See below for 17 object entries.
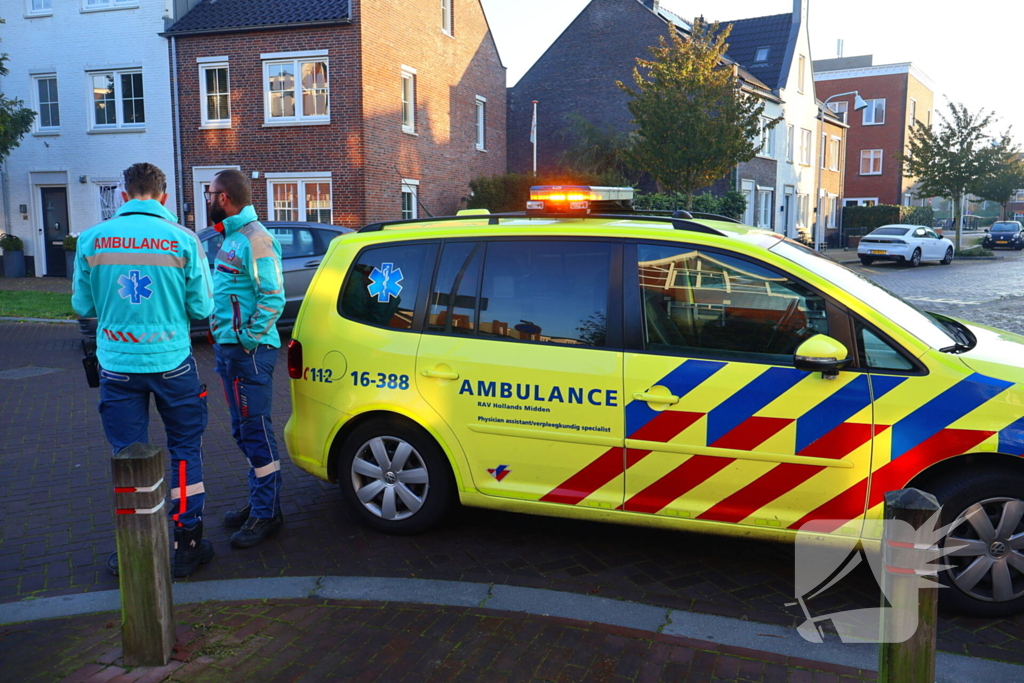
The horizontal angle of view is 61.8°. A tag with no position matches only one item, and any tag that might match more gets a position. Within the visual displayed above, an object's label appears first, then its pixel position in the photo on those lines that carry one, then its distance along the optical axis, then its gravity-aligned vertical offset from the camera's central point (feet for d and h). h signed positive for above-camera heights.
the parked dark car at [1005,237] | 135.84 -3.86
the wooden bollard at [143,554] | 10.60 -4.21
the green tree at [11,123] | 67.10 +7.33
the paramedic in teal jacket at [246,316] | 14.60 -1.72
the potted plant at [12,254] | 77.82 -3.59
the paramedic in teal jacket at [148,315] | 12.95 -1.55
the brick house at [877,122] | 176.76 +18.97
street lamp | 117.42 +11.18
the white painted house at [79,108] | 74.69 +9.42
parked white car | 96.84 -3.80
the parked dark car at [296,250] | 38.52 -1.66
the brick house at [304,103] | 70.18 +9.30
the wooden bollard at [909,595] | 8.46 -3.82
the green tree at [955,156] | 116.67 +7.80
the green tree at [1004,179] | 117.19 +5.38
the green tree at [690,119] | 73.20 +8.03
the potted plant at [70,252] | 73.72 -3.31
